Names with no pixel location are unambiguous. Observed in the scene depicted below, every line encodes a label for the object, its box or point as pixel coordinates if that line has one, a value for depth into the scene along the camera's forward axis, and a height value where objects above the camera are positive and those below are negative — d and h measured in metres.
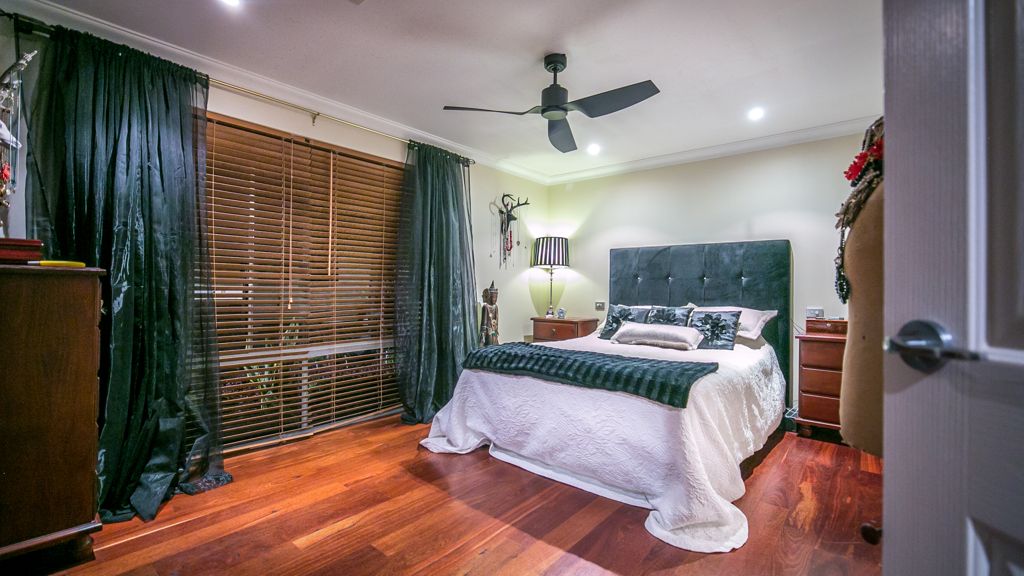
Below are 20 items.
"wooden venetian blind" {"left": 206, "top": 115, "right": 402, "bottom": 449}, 2.86 +0.08
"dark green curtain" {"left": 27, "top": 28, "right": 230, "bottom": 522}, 2.16 +0.28
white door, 0.49 +0.01
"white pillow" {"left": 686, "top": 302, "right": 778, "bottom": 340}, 3.46 -0.24
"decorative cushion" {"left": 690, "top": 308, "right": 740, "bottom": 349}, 3.30 -0.28
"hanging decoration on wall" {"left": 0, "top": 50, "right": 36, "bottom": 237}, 1.94 +0.77
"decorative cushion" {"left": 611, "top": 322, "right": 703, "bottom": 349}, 3.21 -0.34
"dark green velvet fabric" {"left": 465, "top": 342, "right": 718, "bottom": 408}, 2.13 -0.44
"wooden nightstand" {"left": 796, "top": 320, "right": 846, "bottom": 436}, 3.19 -0.61
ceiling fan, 2.46 +1.11
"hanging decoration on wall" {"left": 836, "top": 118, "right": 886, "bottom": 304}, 0.88 +0.24
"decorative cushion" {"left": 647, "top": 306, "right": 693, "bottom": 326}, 3.63 -0.20
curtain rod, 2.10 +1.32
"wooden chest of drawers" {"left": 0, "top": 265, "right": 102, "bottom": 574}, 1.61 -0.47
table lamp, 4.89 +0.44
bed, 1.96 -0.77
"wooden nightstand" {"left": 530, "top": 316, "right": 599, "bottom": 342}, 4.57 -0.40
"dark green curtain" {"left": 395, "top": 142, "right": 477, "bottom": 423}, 3.72 +0.03
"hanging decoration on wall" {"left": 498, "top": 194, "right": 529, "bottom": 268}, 4.78 +0.72
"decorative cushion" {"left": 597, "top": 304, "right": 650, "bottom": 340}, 3.91 -0.24
